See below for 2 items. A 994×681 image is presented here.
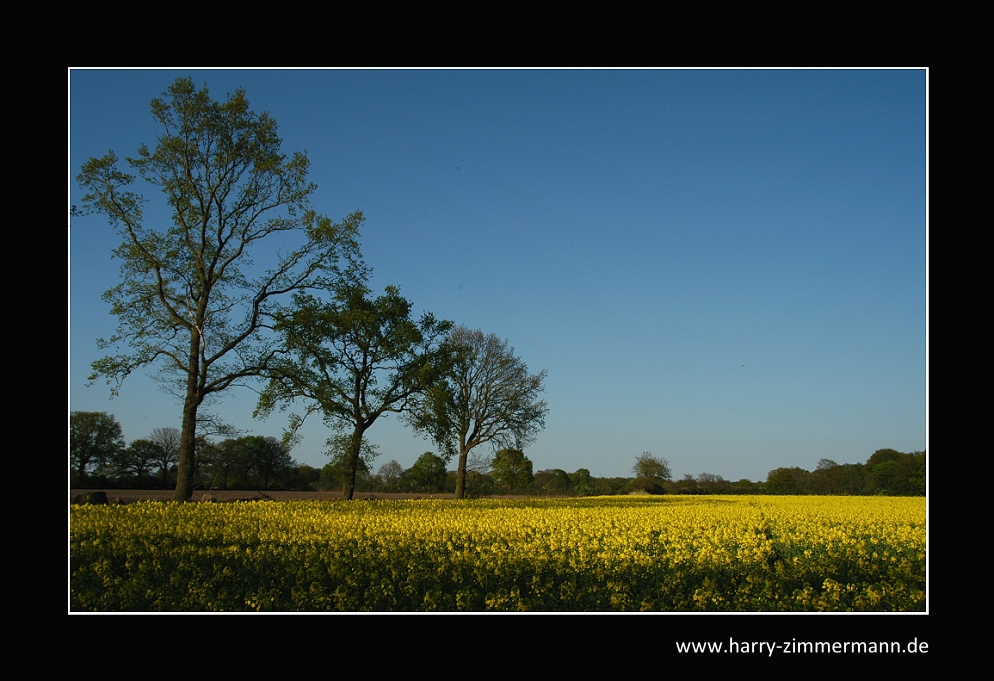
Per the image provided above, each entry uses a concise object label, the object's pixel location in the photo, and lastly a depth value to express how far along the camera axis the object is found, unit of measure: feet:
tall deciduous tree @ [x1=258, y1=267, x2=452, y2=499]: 71.97
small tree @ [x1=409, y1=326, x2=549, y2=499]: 131.67
